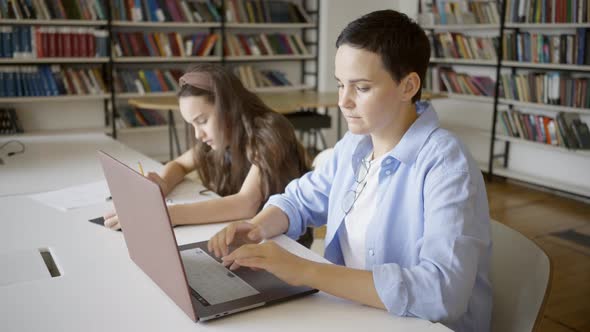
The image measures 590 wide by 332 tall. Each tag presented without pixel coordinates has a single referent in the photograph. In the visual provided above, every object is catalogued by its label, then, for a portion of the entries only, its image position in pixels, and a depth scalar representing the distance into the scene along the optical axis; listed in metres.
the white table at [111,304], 0.88
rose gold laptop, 0.85
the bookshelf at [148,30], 4.52
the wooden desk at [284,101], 4.32
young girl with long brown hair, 1.70
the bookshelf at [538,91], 4.15
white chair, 1.00
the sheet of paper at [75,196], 1.58
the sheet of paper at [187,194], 1.67
